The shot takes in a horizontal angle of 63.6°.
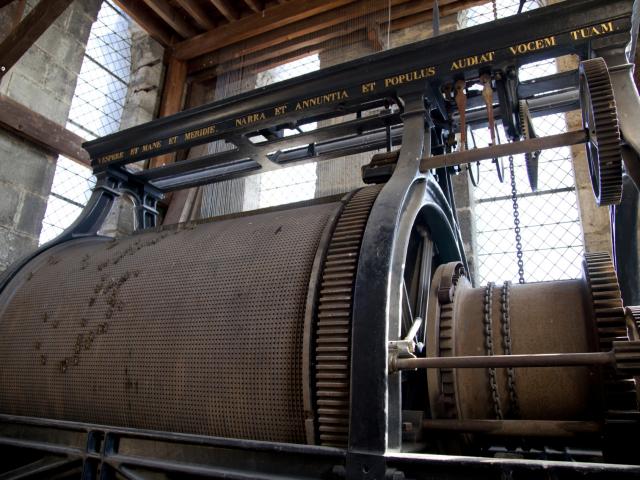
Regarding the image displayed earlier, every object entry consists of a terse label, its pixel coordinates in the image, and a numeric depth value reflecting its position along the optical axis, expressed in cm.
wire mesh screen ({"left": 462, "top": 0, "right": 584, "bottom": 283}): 516
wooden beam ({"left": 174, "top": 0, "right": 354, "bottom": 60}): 656
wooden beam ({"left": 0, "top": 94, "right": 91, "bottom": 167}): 470
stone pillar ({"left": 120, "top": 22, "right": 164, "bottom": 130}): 677
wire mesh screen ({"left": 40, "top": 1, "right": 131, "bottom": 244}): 562
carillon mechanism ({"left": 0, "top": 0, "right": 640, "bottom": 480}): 152
